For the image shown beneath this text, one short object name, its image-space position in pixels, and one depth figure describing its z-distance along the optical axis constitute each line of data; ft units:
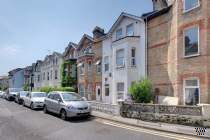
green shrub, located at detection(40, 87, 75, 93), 66.26
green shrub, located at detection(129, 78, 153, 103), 36.25
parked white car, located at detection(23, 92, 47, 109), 46.49
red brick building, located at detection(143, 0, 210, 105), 32.56
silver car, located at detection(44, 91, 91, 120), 31.52
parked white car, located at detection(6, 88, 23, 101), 79.32
